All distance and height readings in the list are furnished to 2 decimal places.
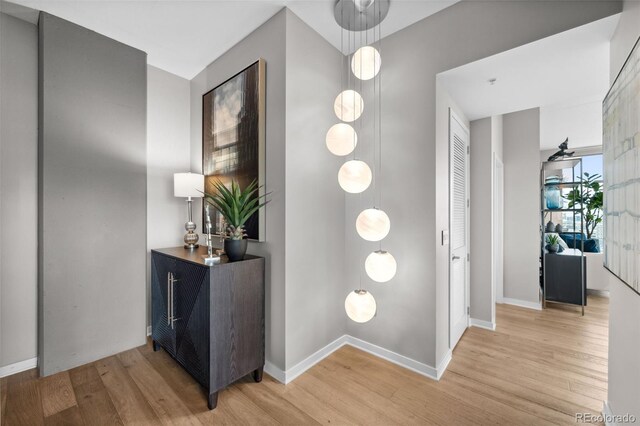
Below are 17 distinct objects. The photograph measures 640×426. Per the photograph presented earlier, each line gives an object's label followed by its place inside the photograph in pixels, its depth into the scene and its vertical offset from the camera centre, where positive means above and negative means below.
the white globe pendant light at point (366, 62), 1.71 +0.95
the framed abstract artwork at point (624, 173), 1.14 +0.18
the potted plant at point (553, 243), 3.57 -0.40
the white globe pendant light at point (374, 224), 1.70 -0.07
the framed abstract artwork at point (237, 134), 2.14 +0.69
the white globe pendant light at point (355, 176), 1.70 +0.23
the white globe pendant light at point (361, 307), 1.76 -0.61
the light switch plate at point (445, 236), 2.16 -0.19
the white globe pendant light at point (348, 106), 1.79 +0.71
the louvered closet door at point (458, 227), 2.34 -0.14
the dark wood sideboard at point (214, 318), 1.72 -0.72
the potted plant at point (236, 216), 1.91 -0.02
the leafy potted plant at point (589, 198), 3.61 +0.20
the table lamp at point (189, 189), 2.49 +0.22
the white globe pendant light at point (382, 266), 1.74 -0.34
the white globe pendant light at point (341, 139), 1.77 +0.48
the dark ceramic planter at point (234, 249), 1.91 -0.25
